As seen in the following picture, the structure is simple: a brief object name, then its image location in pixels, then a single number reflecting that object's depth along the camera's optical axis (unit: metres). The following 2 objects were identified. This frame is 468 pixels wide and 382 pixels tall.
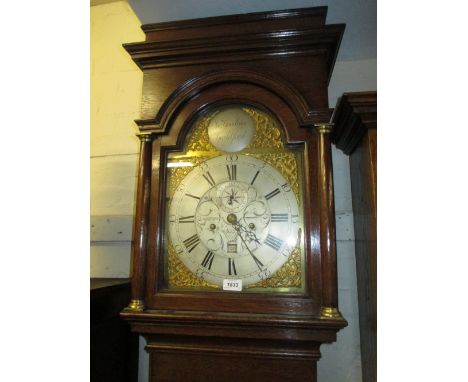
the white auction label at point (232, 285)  0.70
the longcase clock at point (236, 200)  0.66
